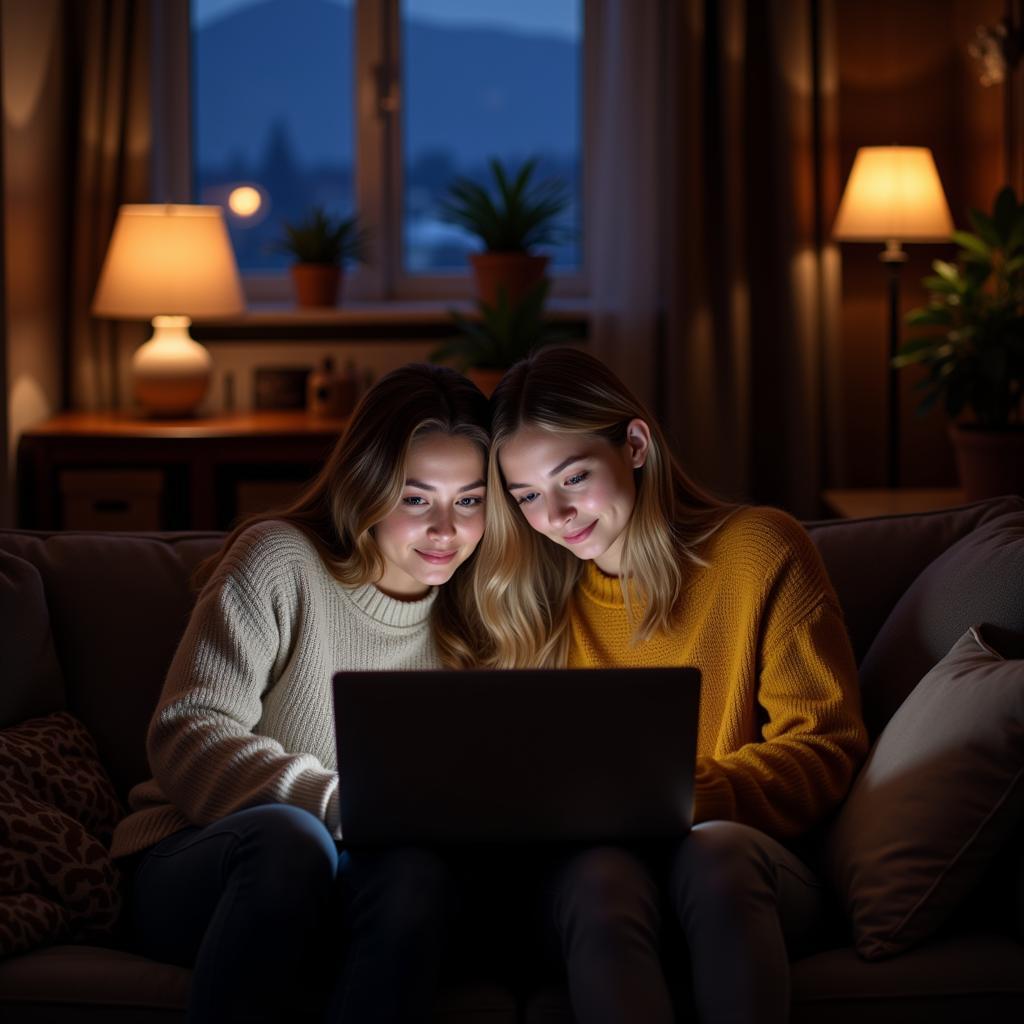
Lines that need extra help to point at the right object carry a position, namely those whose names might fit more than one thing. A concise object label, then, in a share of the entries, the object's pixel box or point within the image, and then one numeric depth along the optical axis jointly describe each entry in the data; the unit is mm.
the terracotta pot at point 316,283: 4262
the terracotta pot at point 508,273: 4188
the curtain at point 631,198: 4195
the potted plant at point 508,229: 4195
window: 4508
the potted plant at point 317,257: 4266
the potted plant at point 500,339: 3938
